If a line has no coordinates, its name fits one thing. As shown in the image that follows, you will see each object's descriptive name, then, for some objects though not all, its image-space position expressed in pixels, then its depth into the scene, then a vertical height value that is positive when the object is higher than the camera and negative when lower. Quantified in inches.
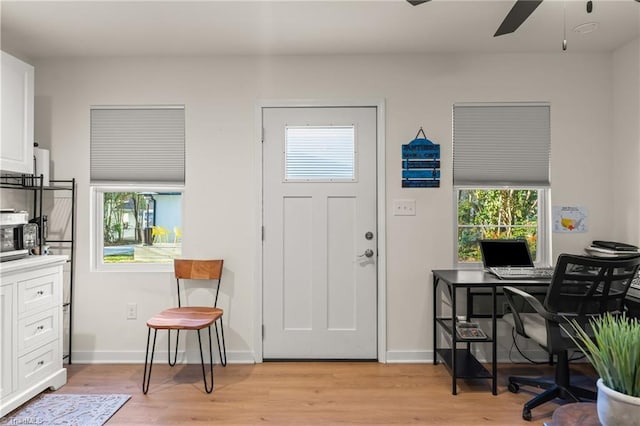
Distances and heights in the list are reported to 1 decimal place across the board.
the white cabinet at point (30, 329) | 88.0 -28.0
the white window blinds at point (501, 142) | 120.9 +23.1
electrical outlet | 122.0 -30.2
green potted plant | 40.8 -17.1
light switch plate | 121.0 +2.6
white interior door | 122.1 -9.0
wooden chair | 102.3 -27.6
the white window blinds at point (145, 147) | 122.0 +21.5
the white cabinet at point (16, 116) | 97.4 +25.8
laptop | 114.8 -11.3
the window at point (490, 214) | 123.9 +0.1
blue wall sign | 120.2 +16.2
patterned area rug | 86.7 -46.1
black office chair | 82.4 -18.5
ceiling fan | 70.7 +39.5
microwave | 92.6 -5.1
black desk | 99.0 -30.8
